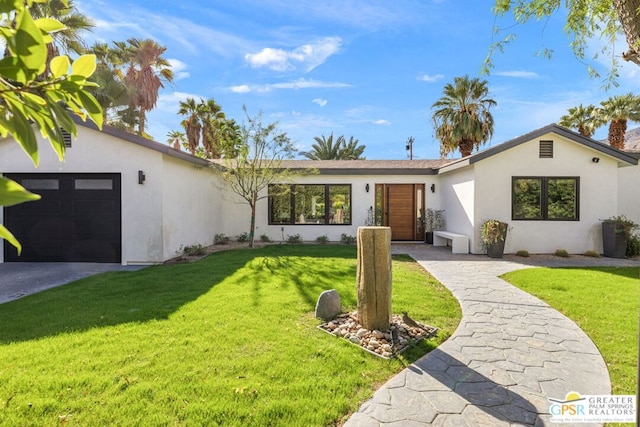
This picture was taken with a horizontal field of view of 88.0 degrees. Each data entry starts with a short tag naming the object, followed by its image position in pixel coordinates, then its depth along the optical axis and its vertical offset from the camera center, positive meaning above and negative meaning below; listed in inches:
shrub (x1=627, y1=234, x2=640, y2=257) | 401.1 -41.8
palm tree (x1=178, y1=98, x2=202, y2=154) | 998.4 +278.9
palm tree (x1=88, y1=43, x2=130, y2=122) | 666.8 +250.9
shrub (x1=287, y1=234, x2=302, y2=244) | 515.8 -44.5
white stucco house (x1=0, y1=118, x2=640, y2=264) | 352.8 +17.1
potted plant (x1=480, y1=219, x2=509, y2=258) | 392.3 -30.3
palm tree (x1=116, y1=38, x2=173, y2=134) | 816.9 +345.5
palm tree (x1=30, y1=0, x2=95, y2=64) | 535.2 +297.2
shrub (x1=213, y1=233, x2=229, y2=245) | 502.3 -44.8
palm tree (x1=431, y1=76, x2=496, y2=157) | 686.5 +207.6
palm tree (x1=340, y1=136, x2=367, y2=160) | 1184.8 +221.1
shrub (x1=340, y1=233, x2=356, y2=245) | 513.3 -45.5
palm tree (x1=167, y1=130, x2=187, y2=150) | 1192.8 +262.3
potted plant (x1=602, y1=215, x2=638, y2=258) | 391.5 -27.8
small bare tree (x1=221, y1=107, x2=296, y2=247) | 453.7 +73.3
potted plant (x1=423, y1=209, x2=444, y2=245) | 526.3 -17.6
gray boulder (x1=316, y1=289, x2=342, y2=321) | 189.2 -55.2
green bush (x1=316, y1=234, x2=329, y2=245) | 522.2 -46.4
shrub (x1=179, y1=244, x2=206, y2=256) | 400.0 -49.1
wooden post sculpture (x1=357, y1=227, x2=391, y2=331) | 170.1 -35.2
